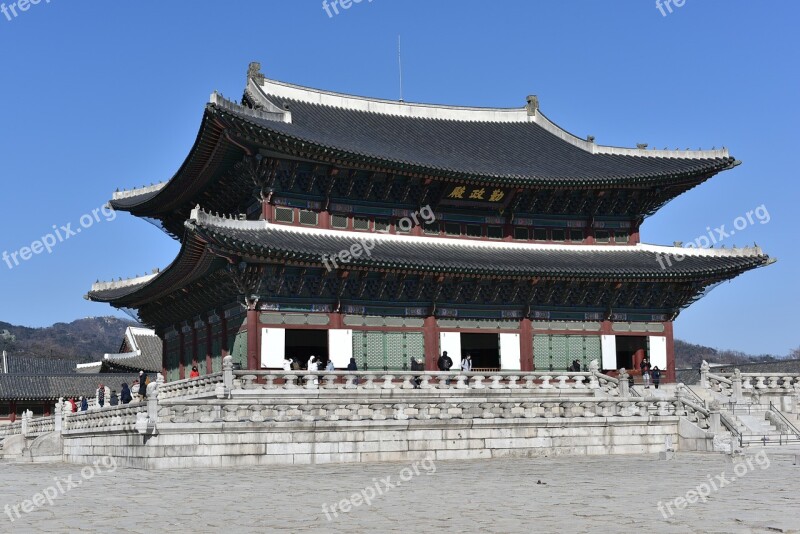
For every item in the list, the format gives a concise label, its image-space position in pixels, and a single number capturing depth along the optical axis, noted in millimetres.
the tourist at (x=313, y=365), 33156
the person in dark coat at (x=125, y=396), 40000
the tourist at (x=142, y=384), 42838
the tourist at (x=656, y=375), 42053
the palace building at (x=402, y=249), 37812
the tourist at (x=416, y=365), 39281
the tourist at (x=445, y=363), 39219
